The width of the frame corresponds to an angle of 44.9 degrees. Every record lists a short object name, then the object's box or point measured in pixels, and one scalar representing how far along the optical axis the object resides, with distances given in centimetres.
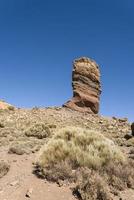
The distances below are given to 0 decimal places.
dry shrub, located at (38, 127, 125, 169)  619
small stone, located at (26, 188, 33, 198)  501
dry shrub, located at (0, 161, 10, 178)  615
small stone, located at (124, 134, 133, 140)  1297
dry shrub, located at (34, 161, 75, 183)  562
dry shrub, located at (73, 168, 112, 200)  496
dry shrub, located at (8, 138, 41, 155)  807
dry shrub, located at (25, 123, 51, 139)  1151
